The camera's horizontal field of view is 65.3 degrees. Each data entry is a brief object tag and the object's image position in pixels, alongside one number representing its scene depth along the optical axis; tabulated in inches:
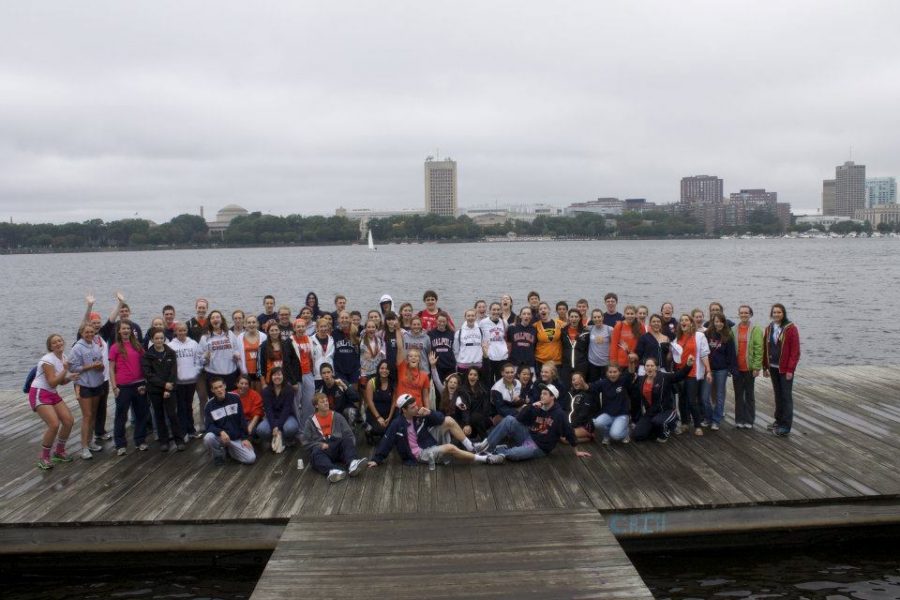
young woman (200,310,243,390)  366.6
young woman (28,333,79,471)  333.4
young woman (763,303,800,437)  366.3
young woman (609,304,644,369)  378.9
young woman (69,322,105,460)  347.9
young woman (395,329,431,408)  353.7
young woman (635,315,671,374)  369.4
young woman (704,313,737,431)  375.2
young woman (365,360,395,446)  362.6
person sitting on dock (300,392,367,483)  328.8
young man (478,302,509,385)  393.4
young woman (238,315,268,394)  371.6
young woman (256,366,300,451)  357.1
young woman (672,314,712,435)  368.5
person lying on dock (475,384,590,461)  342.0
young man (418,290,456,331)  408.8
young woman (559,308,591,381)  391.5
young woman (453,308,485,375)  388.2
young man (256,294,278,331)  423.8
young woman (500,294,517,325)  412.1
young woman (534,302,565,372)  394.0
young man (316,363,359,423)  350.3
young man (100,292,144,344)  375.2
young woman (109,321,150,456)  351.6
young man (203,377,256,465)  338.6
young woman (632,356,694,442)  362.0
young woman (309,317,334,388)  373.1
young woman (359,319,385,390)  383.9
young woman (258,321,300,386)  359.6
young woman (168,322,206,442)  360.5
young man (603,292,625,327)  406.6
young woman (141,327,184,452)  352.8
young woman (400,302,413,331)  402.9
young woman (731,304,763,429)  373.4
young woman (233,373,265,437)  363.3
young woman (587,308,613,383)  389.7
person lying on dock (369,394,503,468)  335.6
